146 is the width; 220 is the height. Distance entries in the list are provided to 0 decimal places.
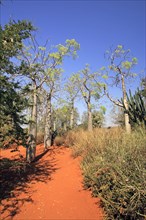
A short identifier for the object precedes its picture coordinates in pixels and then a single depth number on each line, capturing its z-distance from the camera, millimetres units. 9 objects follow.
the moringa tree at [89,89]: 15721
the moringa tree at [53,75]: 9078
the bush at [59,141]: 10467
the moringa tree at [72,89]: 17160
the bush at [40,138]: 11764
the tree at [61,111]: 11156
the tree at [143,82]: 15143
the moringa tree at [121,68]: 12108
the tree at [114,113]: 31998
